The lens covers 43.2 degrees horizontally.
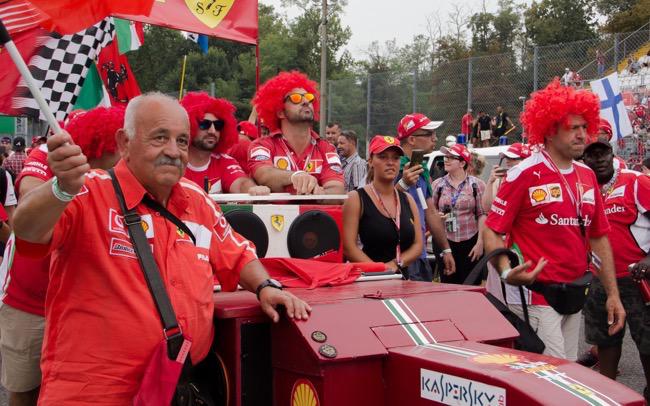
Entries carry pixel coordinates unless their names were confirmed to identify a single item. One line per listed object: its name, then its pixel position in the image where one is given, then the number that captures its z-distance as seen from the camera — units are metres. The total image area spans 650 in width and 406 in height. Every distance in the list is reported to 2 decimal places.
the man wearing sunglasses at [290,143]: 5.43
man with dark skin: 6.16
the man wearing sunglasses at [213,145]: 5.42
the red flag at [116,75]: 7.18
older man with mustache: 2.89
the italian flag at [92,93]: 6.82
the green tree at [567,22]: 46.62
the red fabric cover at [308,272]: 3.93
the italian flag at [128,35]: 9.57
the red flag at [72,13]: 3.63
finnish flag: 9.56
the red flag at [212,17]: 7.18
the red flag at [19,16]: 3.26
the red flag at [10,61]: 3.92
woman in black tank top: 5.55
